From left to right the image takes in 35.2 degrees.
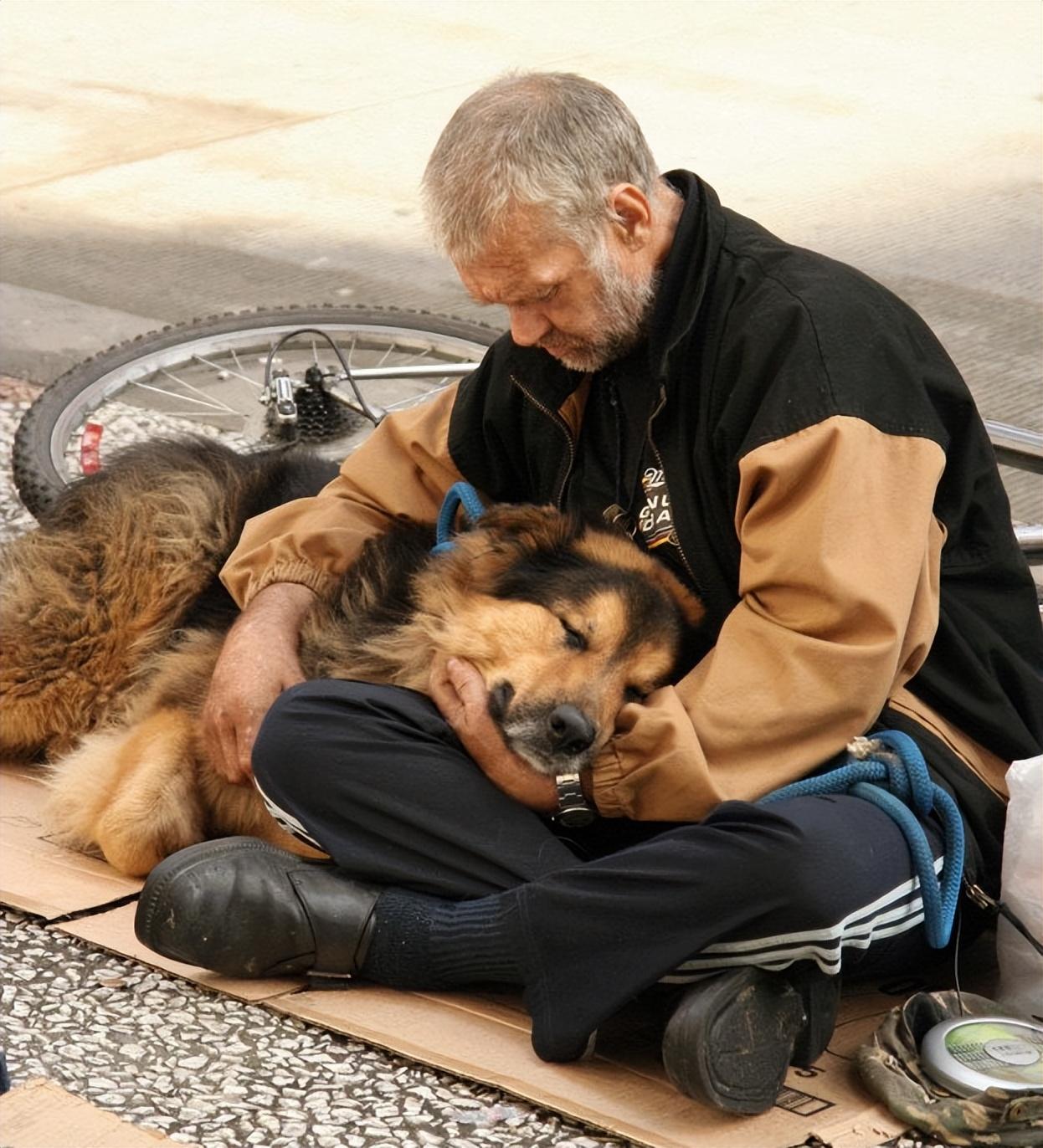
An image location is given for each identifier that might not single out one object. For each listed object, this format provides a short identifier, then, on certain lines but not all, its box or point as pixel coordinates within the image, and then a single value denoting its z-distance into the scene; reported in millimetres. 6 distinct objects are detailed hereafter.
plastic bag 2973
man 2709
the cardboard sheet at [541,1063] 2607
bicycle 5590
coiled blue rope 2881
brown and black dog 3264
